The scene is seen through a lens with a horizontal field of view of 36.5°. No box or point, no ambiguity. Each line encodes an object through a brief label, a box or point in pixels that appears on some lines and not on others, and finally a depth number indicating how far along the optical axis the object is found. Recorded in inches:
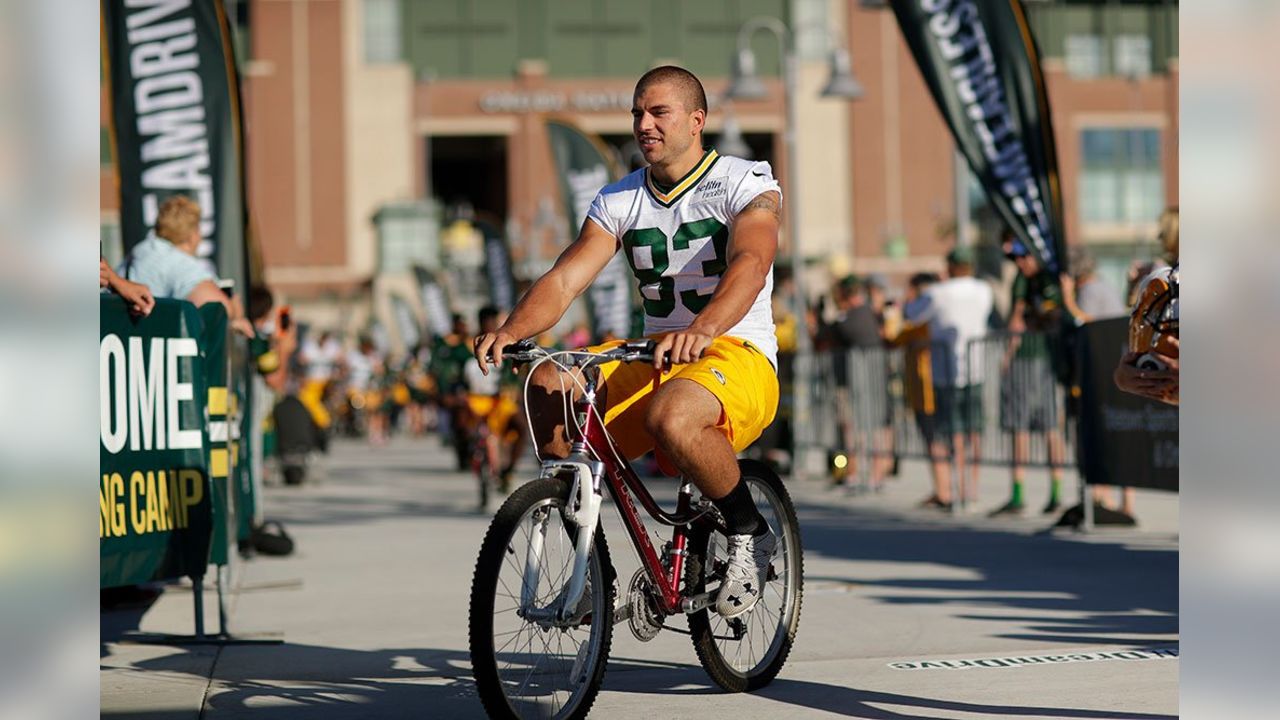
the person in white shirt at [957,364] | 588.7
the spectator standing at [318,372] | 968.3
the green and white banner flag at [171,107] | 432.8
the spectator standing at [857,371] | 696.4
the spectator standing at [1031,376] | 534.9
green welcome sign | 275.4
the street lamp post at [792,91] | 1081.4
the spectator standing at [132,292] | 278.2
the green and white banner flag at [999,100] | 494.9
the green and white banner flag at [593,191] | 831.1
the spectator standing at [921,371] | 603.8
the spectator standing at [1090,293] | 556.4
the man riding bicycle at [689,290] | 219.0
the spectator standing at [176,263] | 374.3
